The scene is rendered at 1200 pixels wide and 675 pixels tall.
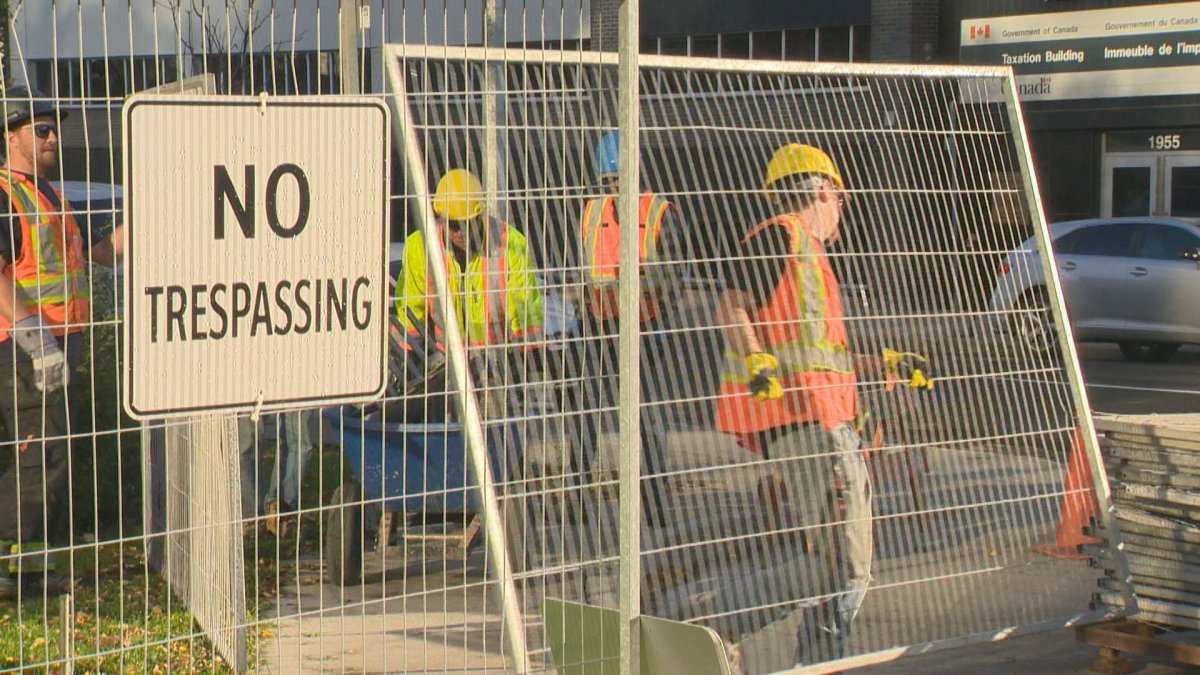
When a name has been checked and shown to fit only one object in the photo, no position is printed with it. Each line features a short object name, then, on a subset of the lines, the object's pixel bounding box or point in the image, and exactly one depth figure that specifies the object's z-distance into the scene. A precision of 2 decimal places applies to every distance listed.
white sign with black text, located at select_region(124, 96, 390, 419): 6.95
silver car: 36.28
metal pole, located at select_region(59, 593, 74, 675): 7.32
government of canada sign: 53.66
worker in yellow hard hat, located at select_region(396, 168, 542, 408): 8.64
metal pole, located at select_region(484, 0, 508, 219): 8.60
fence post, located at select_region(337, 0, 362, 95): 8.48
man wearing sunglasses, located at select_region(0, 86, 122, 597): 9.81
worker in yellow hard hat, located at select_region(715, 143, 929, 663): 9.70
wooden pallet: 10.82
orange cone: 11.66
